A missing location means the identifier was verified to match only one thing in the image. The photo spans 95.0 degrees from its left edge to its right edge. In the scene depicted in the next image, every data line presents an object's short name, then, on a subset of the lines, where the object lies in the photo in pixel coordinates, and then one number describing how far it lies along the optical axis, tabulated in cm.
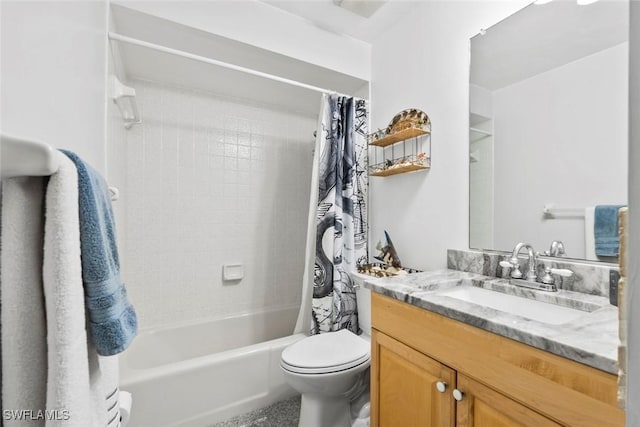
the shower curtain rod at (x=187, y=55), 136
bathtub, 141
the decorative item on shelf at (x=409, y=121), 168
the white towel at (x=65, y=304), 38
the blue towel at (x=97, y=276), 45
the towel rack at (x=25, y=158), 32
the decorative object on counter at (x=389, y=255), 173
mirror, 104
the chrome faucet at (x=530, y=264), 114
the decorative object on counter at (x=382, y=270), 154
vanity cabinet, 64
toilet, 132
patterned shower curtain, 183
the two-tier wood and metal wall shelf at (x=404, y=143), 166
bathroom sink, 97
